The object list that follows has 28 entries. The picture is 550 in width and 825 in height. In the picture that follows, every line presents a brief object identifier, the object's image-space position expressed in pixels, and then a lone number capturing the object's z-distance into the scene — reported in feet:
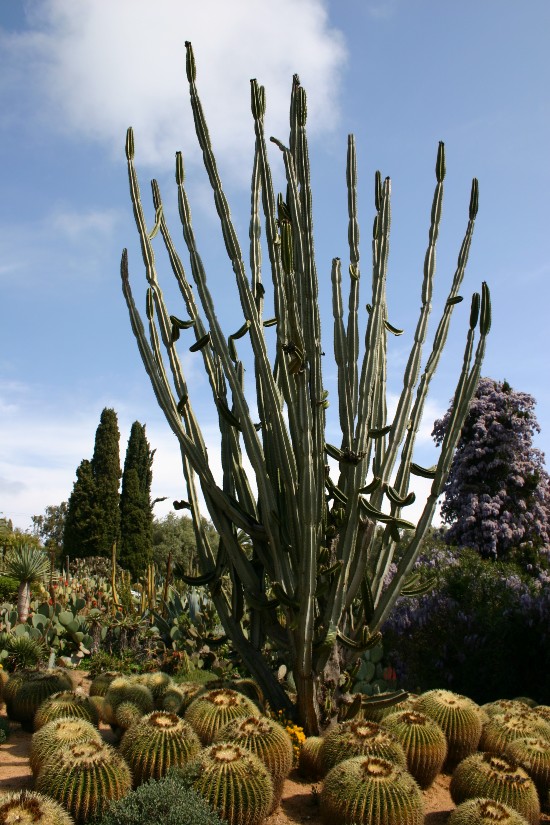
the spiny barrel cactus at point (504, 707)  17.98
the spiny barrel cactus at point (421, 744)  15.06
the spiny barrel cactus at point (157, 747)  13.71
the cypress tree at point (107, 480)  81.76
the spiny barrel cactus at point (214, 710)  15.12
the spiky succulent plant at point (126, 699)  16.89
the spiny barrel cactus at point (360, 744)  13.89
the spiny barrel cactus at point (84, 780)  12.64
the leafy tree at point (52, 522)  153.79
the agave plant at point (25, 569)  30.07
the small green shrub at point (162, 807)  11.32
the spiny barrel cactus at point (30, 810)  11.29
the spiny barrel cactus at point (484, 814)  12.32
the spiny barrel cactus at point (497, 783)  13.76
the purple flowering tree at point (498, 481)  43.34
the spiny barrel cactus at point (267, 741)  13.60
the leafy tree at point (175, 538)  107.14
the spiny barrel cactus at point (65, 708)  16.37
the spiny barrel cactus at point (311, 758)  14.83
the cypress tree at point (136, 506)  84.89
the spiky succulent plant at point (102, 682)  19.51
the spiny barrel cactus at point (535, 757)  15.15
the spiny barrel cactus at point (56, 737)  13.74
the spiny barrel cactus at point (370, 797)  12.34
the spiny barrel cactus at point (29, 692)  18.43
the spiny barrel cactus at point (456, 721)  16.42
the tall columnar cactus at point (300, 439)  15.78
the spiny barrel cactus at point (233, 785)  12.41
